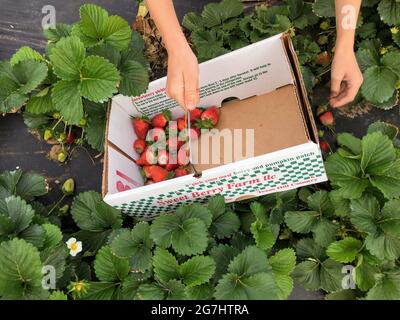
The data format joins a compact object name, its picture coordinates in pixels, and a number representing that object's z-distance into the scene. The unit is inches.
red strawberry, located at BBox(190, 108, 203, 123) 58.9
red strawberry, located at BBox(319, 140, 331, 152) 60.6
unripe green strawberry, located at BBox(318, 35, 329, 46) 65.9
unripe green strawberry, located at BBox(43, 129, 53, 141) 64.0
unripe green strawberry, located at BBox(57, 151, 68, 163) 64.4
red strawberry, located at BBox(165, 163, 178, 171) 57.9
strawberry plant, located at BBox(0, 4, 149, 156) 50.1
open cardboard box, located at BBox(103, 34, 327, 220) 46.9
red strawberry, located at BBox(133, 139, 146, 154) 59.6
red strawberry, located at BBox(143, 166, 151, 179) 58.0
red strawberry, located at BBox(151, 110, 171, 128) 59.4
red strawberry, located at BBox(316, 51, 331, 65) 64.5
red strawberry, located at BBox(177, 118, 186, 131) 59.2
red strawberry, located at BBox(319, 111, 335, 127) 60.7
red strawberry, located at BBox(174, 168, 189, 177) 56.8
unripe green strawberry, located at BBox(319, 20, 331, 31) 66.0
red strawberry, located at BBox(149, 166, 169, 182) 56.7
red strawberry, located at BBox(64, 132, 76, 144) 65.3
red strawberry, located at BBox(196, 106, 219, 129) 58.2
